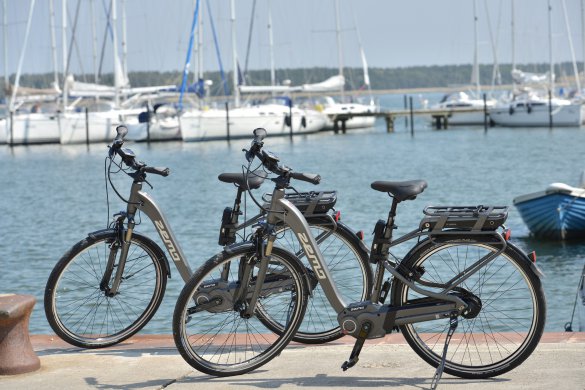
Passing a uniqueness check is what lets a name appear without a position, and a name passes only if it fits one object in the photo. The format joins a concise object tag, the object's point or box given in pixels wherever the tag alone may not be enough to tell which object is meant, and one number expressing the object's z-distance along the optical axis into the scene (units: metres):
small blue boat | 19.30
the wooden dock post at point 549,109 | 70.50
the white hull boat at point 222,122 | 64.85
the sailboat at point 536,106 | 70.88
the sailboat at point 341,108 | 75.44
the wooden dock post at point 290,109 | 67.32
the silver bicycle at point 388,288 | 5.84
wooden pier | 73.69
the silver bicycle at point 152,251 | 6.73
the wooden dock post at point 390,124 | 76.55
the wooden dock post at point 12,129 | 67.06
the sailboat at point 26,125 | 66.95
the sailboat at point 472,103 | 77.44
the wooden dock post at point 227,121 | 64.44
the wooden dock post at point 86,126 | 64.44
